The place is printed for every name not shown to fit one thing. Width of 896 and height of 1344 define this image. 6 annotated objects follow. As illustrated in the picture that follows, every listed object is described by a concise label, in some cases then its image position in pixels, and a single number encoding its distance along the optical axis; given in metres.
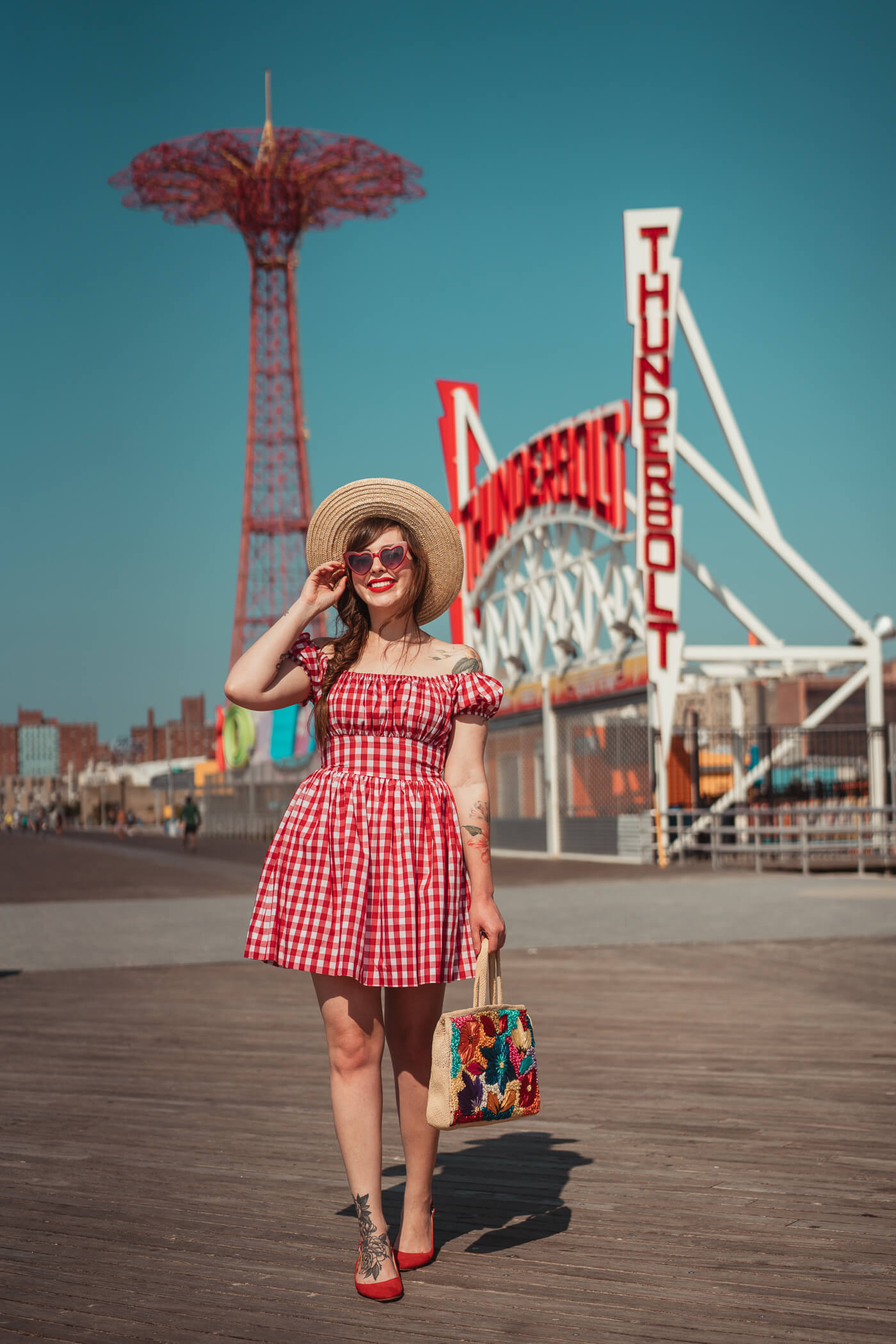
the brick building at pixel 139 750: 171.62
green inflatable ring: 49.75
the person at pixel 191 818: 36.44
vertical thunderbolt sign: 21.69
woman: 3.56
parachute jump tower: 54.56
